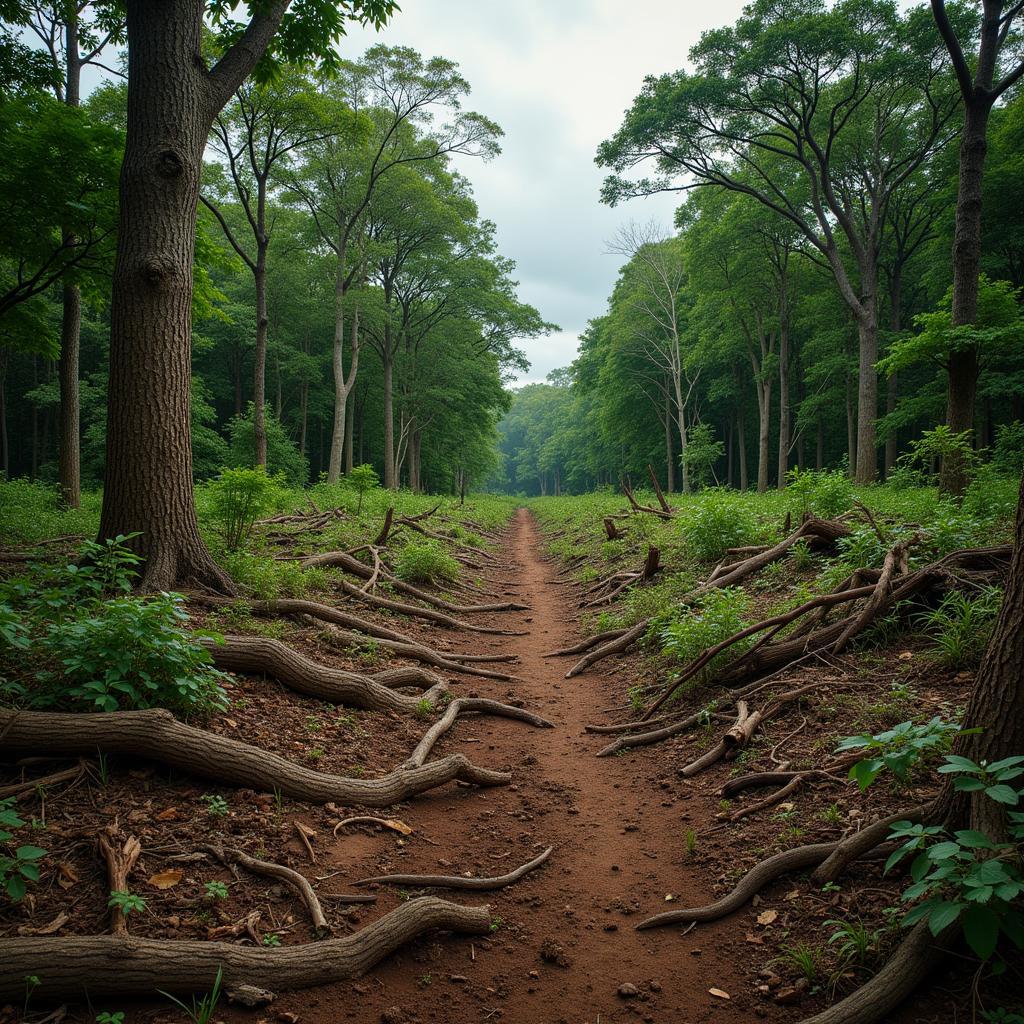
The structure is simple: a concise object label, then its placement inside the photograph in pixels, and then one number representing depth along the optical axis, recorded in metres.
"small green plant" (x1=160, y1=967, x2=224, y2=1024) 2.30
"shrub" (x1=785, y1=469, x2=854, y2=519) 9.34
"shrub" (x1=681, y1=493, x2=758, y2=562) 9.51
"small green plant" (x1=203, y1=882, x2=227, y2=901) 2.95
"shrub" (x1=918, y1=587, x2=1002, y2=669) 4.44
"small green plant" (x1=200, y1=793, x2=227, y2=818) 3.52
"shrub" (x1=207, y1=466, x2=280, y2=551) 7.79
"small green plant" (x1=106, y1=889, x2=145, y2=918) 2.61
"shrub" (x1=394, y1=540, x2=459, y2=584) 10.42
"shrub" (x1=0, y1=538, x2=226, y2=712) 3.64
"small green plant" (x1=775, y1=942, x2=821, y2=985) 2.63
